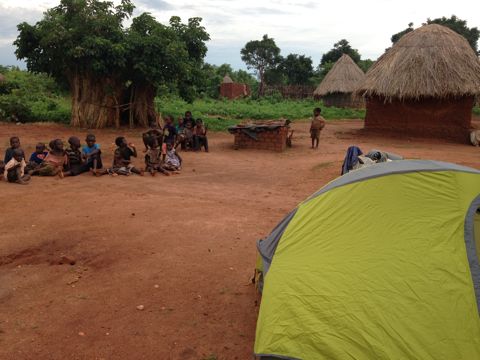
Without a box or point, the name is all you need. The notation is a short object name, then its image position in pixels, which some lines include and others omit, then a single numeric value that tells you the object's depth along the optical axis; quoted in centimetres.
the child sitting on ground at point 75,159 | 825
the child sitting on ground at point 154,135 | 890
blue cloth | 752
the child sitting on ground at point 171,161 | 894
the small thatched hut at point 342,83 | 2605
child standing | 1196
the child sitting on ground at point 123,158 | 846
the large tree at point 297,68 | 3625
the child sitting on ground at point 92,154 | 828
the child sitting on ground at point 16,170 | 744
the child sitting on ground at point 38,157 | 820
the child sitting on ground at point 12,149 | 760
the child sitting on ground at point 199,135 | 1164
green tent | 242
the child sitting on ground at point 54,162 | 802
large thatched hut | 1423
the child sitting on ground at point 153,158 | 869
